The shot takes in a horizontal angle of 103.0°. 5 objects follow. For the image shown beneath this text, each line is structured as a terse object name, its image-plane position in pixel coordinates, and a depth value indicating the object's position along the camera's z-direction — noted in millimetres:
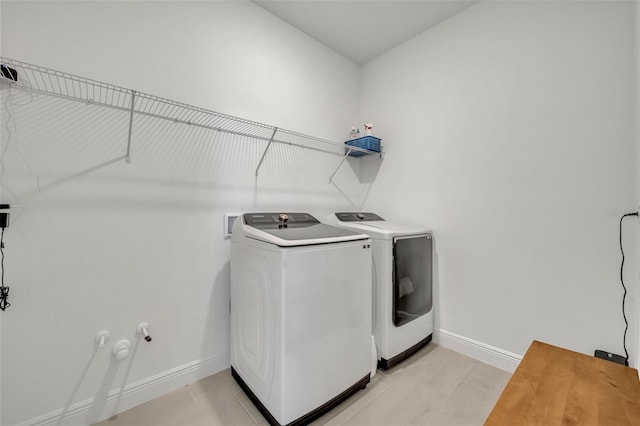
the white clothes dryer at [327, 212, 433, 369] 1832
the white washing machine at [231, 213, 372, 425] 1255
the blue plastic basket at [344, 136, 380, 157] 2525
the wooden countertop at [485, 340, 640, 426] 698
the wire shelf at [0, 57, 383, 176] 1217
